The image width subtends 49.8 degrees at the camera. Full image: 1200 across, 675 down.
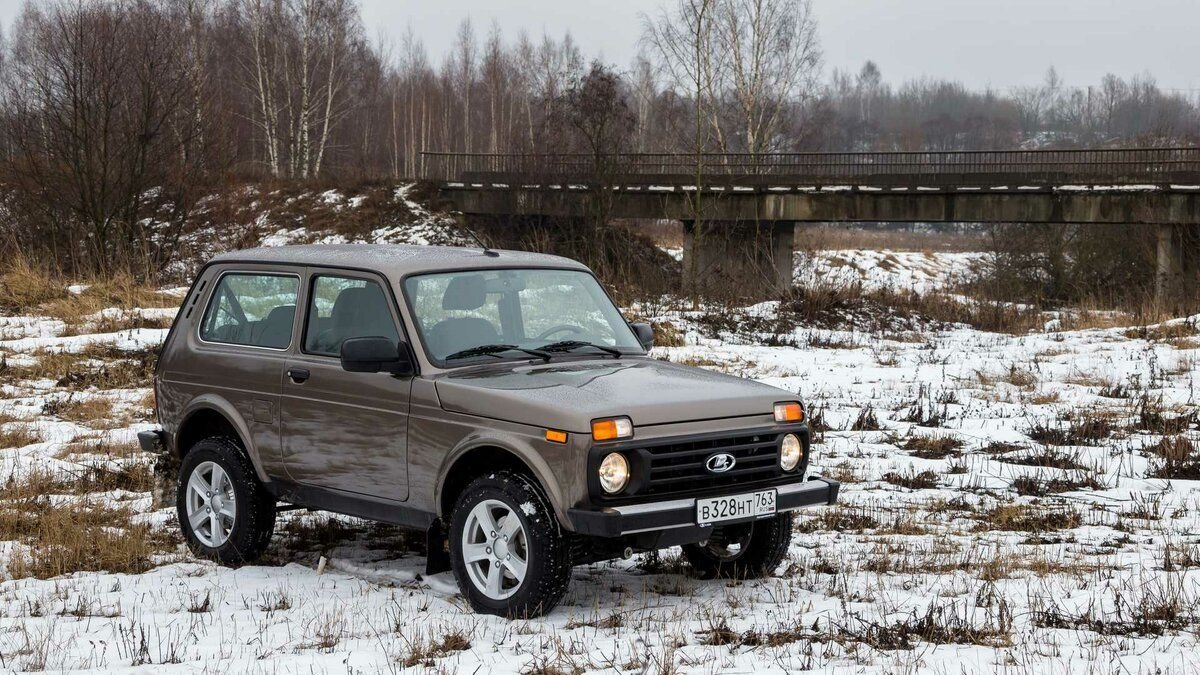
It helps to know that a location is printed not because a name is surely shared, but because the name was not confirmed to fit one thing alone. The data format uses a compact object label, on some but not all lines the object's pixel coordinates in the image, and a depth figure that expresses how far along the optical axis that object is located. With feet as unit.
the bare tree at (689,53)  162.35
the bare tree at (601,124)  118.73
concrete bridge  114.73
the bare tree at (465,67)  270.67
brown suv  19.15
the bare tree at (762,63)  176.59
